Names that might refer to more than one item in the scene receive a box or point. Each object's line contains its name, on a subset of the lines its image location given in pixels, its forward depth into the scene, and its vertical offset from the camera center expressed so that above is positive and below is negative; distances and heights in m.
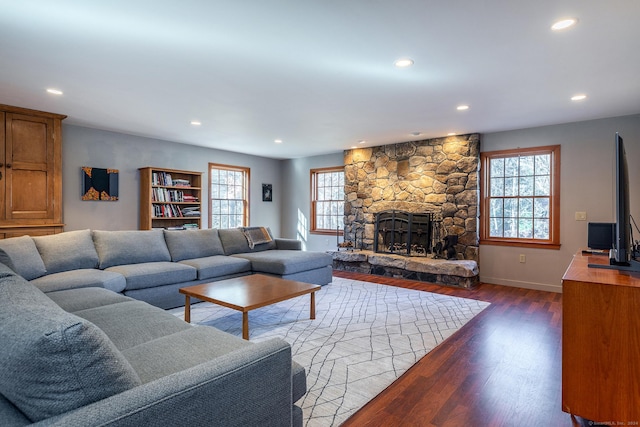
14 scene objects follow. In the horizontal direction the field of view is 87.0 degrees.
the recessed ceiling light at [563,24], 2.13 +1.22
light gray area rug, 2.11 -1.10
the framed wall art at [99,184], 5.09 +0.44
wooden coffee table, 2.78 -0.74
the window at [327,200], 7.32 +0.27
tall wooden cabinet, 4.05 +0.50
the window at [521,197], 4.86 +0.23
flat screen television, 1.91 -0.03
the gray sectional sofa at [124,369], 0.85 -0.52
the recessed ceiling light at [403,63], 2.72 +1.23
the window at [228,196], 6.90 +0.34
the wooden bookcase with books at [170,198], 5.59 +0.24
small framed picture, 7.82 +0.46
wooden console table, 1.67 -0.69
